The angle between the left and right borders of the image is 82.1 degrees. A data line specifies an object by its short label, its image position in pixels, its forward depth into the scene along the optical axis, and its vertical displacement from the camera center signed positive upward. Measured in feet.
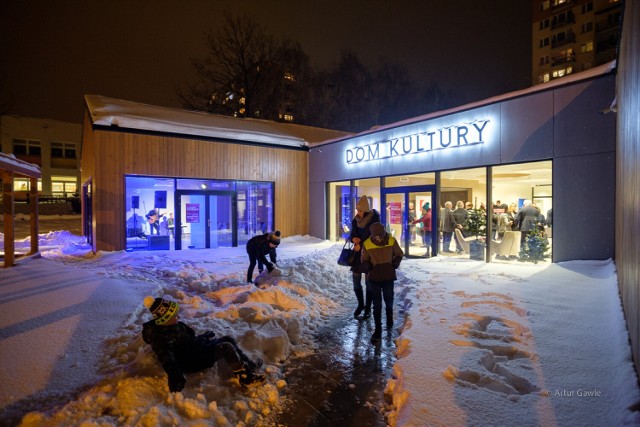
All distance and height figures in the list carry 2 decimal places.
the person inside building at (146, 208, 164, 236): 49.67 -1.66
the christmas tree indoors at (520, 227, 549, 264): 33.29 -3.63
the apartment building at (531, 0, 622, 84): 171.32 +85.92
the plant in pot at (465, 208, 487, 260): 38.01 -2.37
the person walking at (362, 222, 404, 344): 17.88 -2.62
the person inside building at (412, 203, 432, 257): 43.11 -2.29
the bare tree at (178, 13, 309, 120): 103.55 +34.33
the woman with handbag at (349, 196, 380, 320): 20.16 -1.61
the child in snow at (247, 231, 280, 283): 27.66 -2.98
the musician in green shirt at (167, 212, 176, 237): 53.52 -2.38
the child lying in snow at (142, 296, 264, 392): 11.48 -4.77
